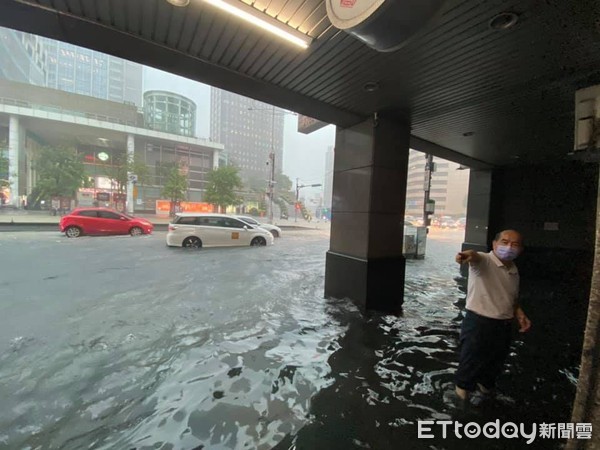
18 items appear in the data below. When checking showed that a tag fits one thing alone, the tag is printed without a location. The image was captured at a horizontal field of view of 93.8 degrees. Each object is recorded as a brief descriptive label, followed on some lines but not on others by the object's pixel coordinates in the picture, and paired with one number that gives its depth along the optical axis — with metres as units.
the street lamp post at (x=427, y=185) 11.71
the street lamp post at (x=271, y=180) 28.77
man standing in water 2.48
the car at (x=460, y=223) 44.75
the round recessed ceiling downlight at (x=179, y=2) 2.76
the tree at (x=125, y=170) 30.72
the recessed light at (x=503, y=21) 2.65
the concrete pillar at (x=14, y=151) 32.62
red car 14.08
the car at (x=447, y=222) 45.28
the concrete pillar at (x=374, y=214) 5.25
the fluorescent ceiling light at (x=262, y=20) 2.91
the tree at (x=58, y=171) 26.08
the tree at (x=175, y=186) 31.95
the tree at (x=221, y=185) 33.09
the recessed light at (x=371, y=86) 4.13
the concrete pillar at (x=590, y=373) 1.44
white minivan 12.51
